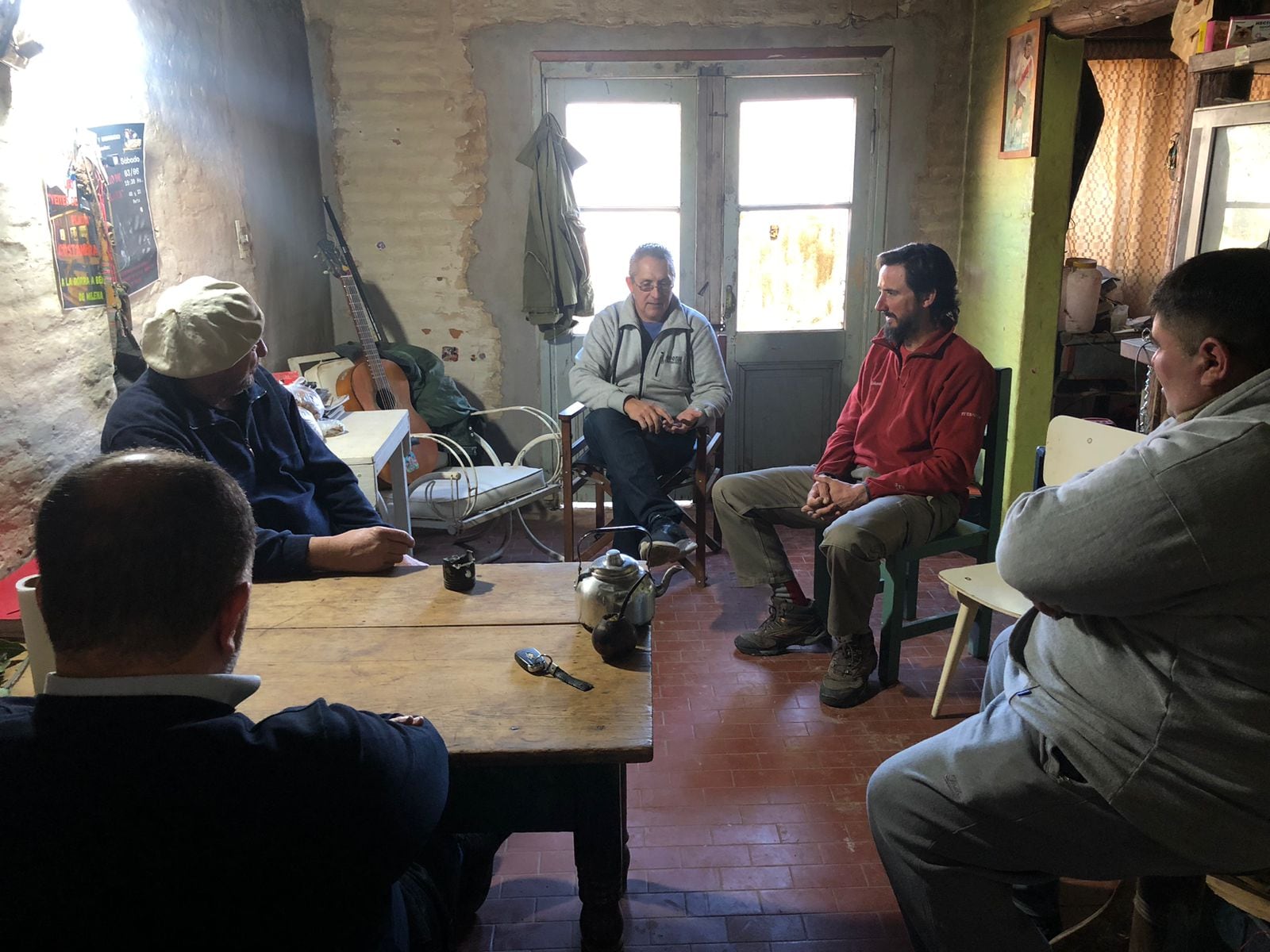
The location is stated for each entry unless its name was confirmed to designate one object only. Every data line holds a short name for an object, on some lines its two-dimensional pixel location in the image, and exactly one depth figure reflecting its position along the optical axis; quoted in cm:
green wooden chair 307
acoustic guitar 423
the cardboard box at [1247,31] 264
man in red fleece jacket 302
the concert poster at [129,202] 285
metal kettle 169
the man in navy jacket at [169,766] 91
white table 305
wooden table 144
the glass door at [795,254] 470
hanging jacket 461
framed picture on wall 386
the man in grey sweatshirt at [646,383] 385
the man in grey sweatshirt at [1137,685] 138
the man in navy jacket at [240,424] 207
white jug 465
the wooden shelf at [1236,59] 259
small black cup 197
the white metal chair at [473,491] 385
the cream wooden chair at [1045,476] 259
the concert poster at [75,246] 254
